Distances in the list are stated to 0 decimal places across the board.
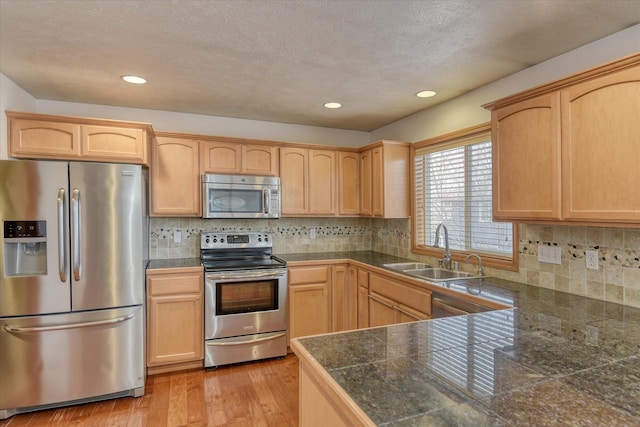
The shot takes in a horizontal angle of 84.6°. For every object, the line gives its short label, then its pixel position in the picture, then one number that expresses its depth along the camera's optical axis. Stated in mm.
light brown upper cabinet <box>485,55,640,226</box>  1596
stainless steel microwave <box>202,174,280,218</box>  3332
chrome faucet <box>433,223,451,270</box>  2960
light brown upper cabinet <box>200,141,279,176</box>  3389
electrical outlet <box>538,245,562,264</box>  2221
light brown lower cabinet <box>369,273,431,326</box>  2543
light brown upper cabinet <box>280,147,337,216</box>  3693
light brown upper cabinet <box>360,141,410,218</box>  3555
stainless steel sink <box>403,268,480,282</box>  2889
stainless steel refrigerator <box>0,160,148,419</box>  2357
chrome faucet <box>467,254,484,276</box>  2689
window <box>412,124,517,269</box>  2721
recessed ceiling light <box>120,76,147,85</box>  2594
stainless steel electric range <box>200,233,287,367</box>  3072
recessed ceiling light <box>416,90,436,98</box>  2920
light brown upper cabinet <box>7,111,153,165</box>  2594
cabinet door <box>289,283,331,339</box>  3430
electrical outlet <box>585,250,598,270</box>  2021
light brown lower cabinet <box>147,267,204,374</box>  2934
